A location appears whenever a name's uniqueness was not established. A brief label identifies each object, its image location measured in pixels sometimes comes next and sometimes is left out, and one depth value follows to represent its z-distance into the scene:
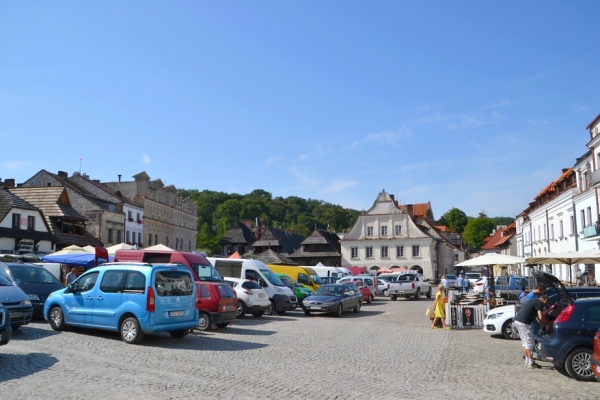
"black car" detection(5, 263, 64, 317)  16.84
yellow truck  35.22
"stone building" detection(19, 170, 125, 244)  55.25
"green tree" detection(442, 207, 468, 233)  136.00
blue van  13.22
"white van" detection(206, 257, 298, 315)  24.48
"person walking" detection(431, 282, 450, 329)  20.14
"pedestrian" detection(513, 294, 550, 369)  11.60
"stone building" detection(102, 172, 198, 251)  67.75
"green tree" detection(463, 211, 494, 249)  114.06
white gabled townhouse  70.34
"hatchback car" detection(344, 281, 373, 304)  34.72
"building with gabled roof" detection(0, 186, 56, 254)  37.38
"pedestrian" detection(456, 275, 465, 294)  36.33
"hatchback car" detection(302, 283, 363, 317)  24.64
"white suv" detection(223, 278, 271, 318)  21.69
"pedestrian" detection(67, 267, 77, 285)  23.73
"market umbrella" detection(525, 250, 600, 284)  22.47
